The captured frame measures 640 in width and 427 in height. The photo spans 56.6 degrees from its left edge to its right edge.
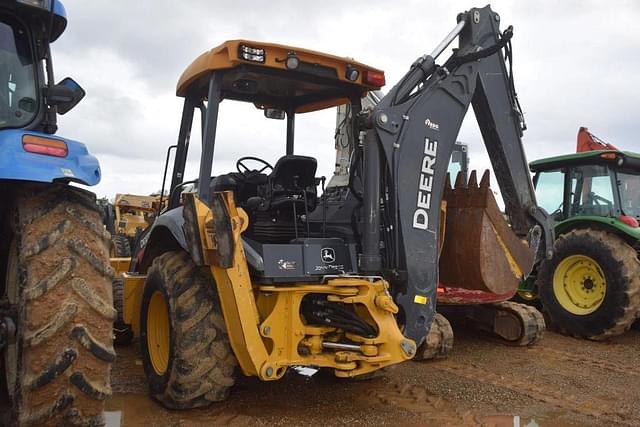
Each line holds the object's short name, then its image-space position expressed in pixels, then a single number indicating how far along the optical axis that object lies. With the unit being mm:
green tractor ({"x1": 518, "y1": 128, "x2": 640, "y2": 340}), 6629
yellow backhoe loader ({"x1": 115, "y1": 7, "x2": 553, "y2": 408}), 3676
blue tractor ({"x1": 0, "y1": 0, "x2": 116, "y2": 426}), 2338
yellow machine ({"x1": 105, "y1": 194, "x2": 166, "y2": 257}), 16078
